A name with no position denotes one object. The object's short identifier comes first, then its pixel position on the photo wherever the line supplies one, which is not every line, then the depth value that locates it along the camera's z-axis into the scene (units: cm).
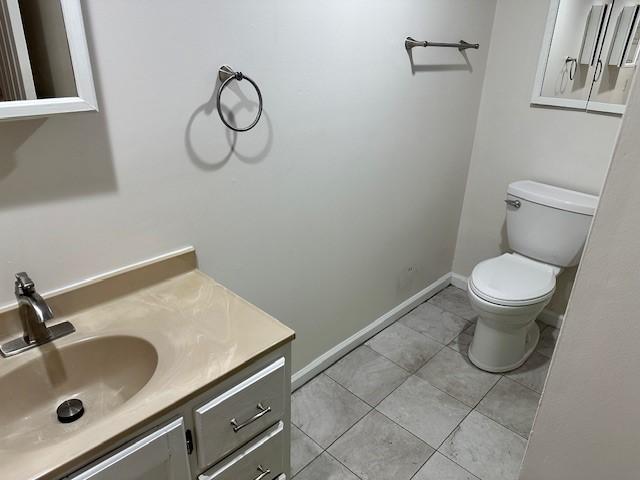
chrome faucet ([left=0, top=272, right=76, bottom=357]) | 104
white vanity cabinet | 93
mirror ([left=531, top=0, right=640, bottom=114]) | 203
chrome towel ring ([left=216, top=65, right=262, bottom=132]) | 134
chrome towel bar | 195
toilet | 208
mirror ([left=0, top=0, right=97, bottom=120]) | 94
